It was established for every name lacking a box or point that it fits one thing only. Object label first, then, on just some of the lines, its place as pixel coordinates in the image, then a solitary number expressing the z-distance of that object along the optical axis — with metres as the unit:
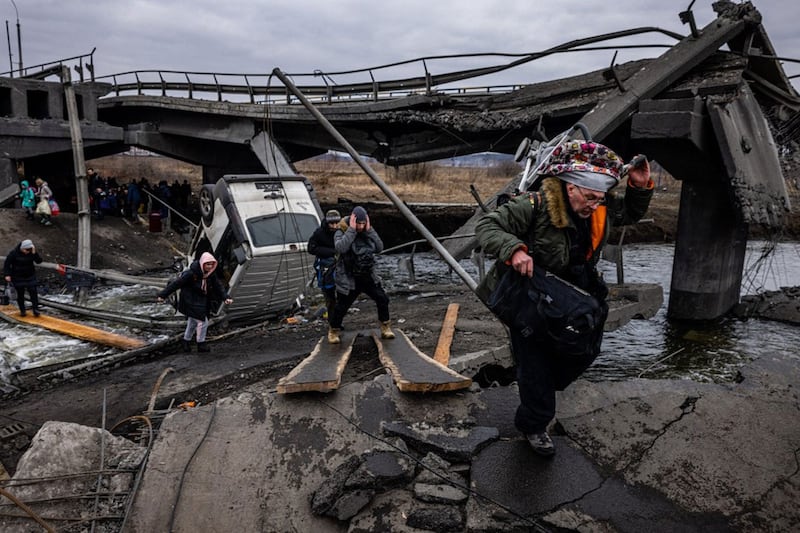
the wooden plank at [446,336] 7.20
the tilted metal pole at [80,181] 16.86
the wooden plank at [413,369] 4.43
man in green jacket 3.24
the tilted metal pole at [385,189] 6.25
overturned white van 11.34
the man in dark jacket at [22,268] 12.60
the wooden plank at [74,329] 10.98
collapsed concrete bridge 10.97
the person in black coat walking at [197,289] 9.71
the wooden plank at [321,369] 4.41
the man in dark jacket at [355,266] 6.66
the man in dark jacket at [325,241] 9.14
